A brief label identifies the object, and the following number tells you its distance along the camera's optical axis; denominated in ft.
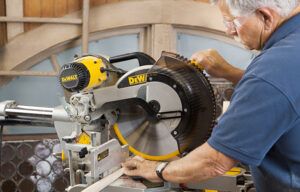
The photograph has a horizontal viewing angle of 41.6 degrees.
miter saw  4.43
